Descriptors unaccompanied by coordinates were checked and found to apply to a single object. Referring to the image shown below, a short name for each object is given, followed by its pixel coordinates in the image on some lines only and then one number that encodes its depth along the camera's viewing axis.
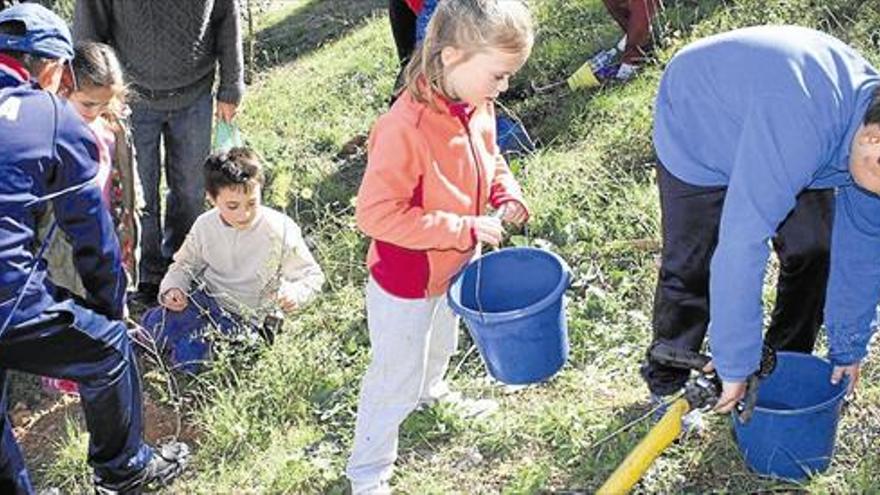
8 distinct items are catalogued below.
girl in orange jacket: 2.73
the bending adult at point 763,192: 2.40
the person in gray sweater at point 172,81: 4.45
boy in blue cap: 2.84
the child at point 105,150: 3.26
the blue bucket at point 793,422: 2.76
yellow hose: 2.48
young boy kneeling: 4.04
